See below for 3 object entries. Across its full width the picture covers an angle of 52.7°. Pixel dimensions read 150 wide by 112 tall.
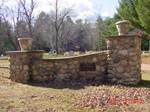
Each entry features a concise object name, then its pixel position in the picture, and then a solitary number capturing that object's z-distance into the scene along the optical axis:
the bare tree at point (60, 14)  22.32
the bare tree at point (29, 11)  17.92
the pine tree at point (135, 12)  12.45
